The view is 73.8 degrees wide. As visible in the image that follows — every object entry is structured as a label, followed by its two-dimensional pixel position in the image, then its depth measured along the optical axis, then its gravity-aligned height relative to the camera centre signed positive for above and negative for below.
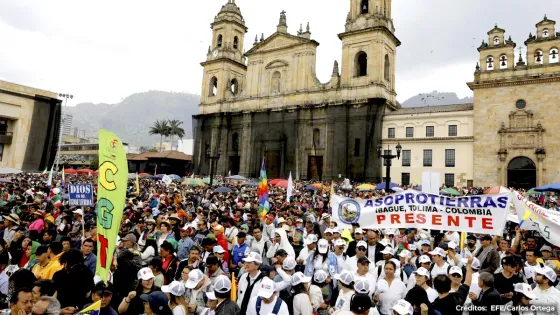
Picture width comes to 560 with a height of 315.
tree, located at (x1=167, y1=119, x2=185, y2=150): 80.12 +10.92
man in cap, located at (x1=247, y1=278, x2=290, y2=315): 4.25 -1.37
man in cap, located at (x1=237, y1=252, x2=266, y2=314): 5.04 -1.33
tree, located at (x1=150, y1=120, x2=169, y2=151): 79.25 +10.66
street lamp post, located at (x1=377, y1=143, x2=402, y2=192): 16.68 +1.40
